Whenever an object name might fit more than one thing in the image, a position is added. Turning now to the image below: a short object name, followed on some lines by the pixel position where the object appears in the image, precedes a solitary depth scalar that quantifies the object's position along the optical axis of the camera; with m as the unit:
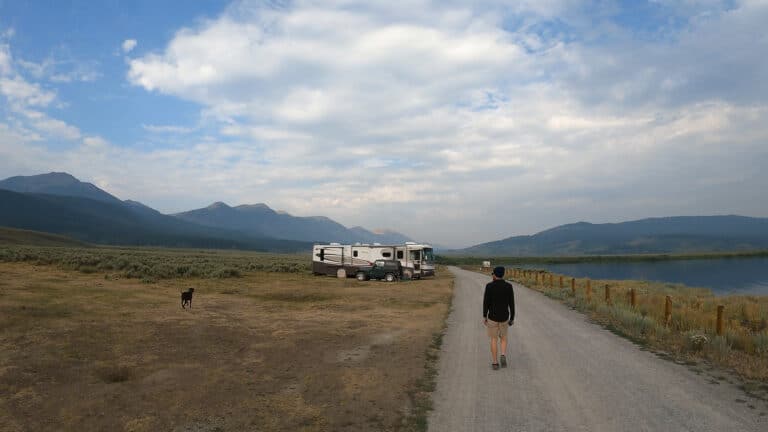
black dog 16.53
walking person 8.91
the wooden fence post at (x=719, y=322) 10.98
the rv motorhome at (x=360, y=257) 39.03
